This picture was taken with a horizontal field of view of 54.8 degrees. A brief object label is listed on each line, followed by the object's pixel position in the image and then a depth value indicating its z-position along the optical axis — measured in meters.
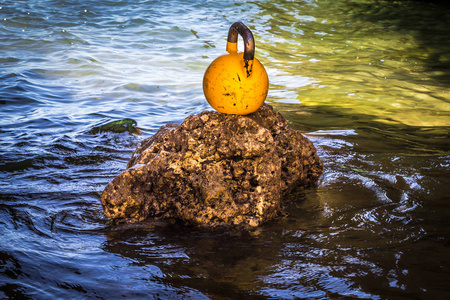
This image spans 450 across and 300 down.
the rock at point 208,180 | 2.87
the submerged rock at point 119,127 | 5.29
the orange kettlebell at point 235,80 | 2.82
